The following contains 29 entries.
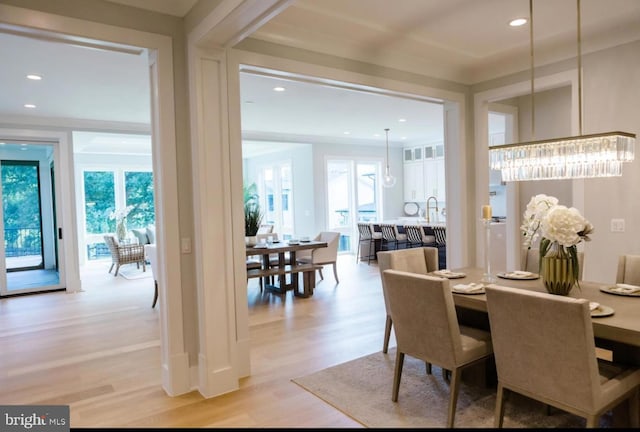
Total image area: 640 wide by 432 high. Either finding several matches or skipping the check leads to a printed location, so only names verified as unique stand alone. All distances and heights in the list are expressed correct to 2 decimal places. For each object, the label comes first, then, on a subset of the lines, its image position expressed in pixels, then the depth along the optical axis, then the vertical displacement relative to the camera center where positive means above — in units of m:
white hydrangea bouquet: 2.56 -0.19
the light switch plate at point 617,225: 3.83 -0.27
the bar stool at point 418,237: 7.80 -0.65
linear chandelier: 2.75 +0.27
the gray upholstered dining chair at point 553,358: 1.94 -0.77
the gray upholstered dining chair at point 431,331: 2.45 -0.77
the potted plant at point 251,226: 6.01 -0.28
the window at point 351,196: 10.18 +0.15
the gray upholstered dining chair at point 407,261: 3.58 -0.51
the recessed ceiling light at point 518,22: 3.51 +1.43
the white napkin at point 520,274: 3.24 -0.57
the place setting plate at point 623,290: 2.62 -0.59
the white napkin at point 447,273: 3.36 -0.57
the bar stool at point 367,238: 8.89 -0.75
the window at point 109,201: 10.57 +0.22
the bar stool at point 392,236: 8.22 -0.65
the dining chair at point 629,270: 3.01 -0.53
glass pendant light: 8.73 +0.43
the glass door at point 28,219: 6.61 -0.10
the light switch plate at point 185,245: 3.05 -0.26
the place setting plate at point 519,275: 3.19 -0.58
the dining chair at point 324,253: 6.52 -0.76
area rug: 2.52 -1.28
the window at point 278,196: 10.81 +0.24
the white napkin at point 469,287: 2.82 -0.58
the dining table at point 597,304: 2.09 -0.61
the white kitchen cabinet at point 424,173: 10.00 +0.64
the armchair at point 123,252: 8.31 -0.82
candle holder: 3.06 -0.46
